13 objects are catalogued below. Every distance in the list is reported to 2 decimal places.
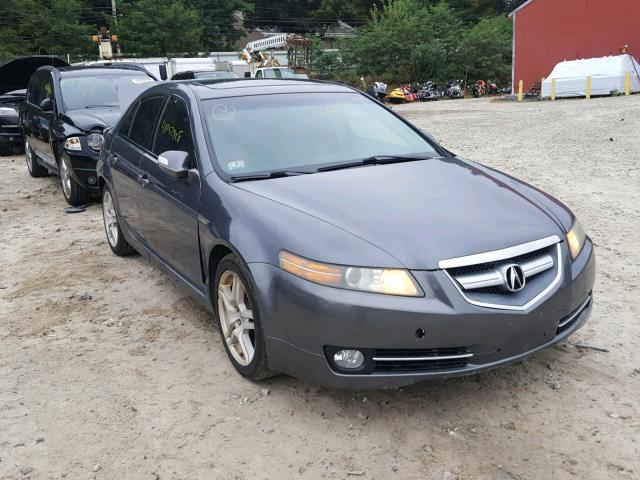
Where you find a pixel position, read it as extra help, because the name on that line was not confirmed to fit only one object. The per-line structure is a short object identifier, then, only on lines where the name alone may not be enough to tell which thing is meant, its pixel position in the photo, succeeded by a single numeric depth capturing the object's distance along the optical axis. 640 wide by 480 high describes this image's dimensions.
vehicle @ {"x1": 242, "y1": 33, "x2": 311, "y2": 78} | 31.25
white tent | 27.92
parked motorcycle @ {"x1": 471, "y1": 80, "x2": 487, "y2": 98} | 38.00
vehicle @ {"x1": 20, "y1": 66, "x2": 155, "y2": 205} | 7.71
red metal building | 31.00
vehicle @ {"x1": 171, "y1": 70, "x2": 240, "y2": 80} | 17.43
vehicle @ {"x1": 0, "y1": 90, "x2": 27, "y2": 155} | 13.23
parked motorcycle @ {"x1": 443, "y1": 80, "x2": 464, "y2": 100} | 36.53
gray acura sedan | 2.79
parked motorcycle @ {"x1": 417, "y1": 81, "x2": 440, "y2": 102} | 35.09
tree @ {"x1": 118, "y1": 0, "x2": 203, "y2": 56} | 43.75
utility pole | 44.80
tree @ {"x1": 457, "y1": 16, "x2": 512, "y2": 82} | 40.56
